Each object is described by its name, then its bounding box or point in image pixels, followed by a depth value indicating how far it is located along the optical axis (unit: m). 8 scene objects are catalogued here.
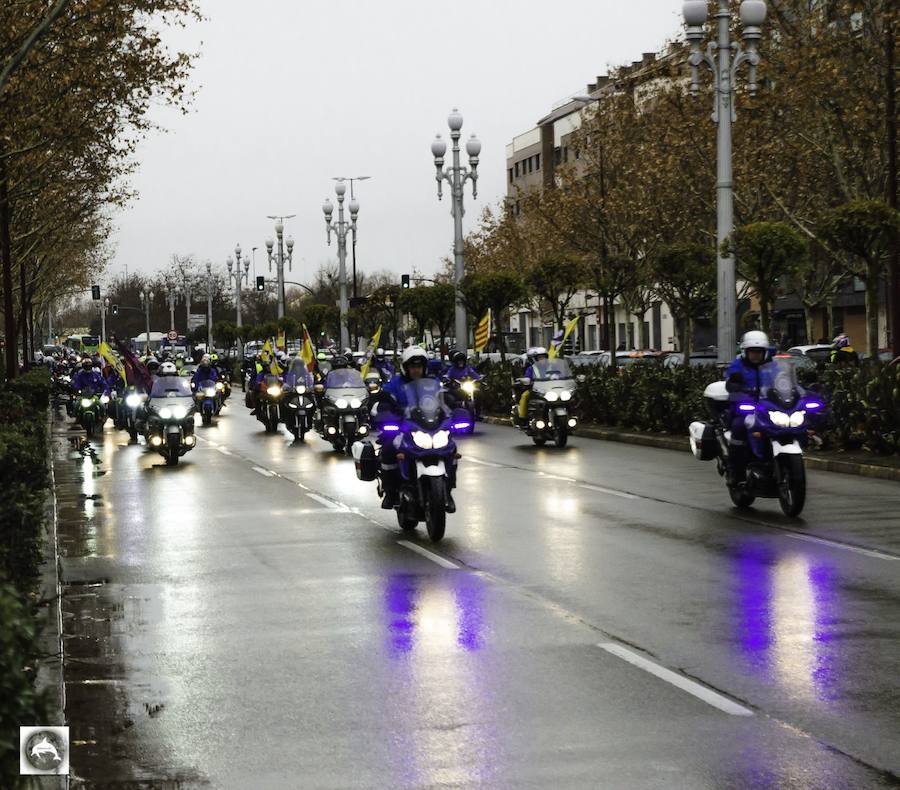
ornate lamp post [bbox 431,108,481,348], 46.31
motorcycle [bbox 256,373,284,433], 35.25
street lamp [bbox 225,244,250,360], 103.88
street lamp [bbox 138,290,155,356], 143.07
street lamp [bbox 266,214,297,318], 86.81
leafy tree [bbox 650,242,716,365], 35.19
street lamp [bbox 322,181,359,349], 69.19
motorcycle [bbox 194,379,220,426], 39.47
